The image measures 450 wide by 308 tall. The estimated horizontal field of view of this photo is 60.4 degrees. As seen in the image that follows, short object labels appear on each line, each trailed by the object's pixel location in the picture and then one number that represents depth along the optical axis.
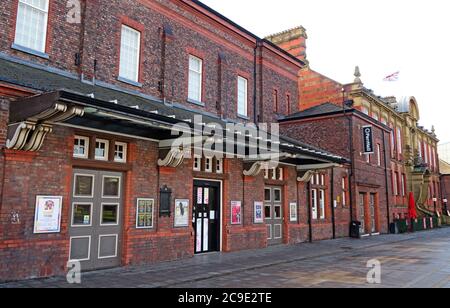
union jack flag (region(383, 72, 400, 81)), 28.00
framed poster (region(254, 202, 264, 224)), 15.55
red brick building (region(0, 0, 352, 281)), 8.57
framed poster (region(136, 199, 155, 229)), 11.05
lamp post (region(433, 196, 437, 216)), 42.12
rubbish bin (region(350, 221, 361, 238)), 21.40
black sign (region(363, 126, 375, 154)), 22.45
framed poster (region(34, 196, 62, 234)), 8.86
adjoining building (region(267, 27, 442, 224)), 22.25
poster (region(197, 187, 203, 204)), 13.60
